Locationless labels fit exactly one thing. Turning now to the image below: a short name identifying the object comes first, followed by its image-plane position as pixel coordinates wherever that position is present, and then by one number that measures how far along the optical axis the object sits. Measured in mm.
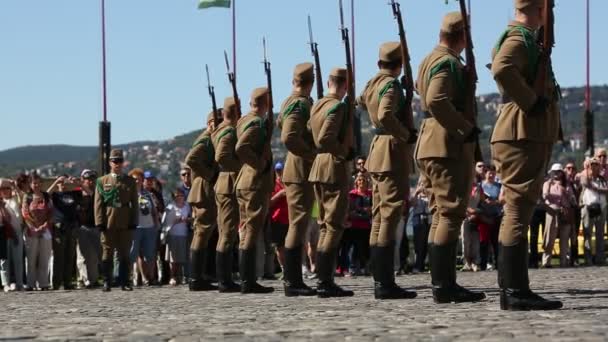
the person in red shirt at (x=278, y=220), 22781
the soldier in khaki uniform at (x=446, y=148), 11828
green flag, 28625
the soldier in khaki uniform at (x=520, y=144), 10609
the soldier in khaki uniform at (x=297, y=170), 15250
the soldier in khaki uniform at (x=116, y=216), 19625
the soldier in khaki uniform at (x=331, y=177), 14539
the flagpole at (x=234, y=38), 30442
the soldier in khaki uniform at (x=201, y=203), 18281
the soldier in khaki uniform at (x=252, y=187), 16438
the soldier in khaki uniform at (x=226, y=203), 17359
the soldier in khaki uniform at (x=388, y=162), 13414
